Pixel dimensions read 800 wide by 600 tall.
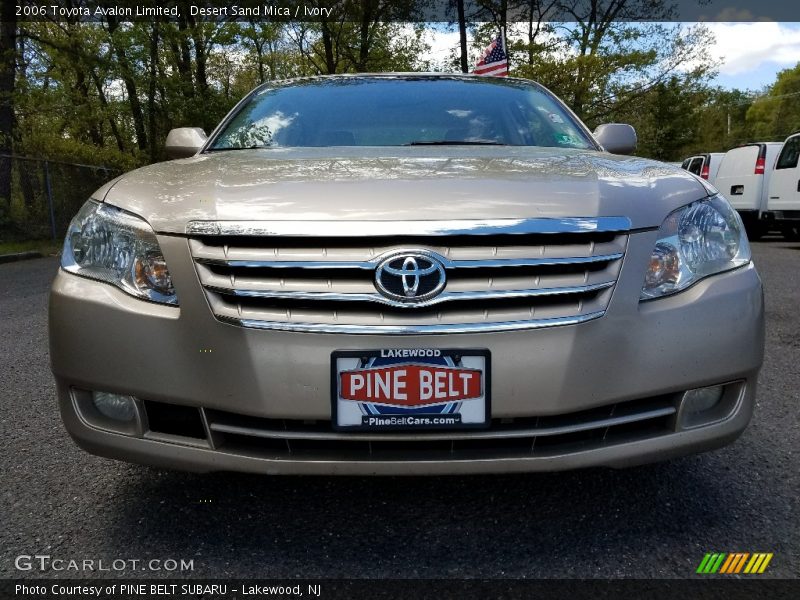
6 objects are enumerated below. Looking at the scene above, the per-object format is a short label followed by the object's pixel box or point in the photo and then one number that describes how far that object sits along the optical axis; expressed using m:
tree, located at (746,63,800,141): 65.31
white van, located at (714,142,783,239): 13.14
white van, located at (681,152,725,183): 16.06
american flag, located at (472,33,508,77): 13.31
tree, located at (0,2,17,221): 12.59
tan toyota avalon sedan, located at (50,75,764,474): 1.60
